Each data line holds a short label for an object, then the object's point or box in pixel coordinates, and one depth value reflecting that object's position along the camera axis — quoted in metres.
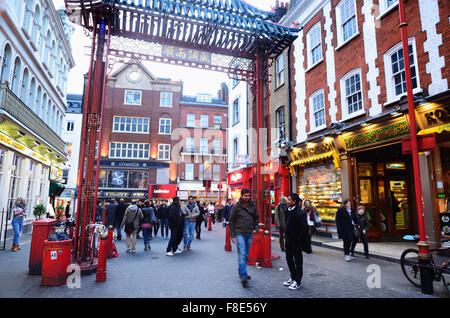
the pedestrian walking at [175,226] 9.32
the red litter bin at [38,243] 6.56
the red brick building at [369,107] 8.93
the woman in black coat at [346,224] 8.55
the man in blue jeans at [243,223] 6.04
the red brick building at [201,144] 39.81
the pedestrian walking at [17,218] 9.85
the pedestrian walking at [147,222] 10.34
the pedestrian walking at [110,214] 13.88
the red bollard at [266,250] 7.40
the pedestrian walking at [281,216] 9.87
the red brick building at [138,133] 36.91
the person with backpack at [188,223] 9.99
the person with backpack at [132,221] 9.91
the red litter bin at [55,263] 5.67
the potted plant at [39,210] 13.93
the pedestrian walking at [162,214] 13.52
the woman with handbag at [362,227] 8.83
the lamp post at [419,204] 5.29
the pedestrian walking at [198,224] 13.87
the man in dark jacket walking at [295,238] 5.56
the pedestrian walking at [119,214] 13.02
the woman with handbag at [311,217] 9.89
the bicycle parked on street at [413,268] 5.46
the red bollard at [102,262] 5.91
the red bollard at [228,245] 9.96
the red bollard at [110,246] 8.45
